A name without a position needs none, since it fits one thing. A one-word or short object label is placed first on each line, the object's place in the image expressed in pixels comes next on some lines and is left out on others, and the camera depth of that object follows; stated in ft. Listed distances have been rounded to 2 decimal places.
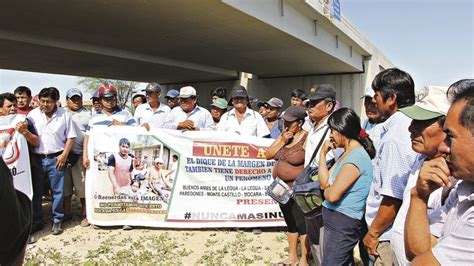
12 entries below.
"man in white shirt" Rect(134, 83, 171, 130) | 20.45
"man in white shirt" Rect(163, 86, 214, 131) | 19.35
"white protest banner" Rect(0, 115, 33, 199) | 16.03
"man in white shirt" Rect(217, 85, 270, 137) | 18.16
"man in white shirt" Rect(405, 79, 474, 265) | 3.98
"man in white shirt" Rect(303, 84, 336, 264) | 11.27
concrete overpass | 35.60
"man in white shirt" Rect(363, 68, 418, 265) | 7.41
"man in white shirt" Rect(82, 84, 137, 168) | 18.75
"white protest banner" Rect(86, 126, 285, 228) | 17.34
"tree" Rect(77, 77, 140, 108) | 170.30
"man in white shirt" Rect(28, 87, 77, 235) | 17.52
